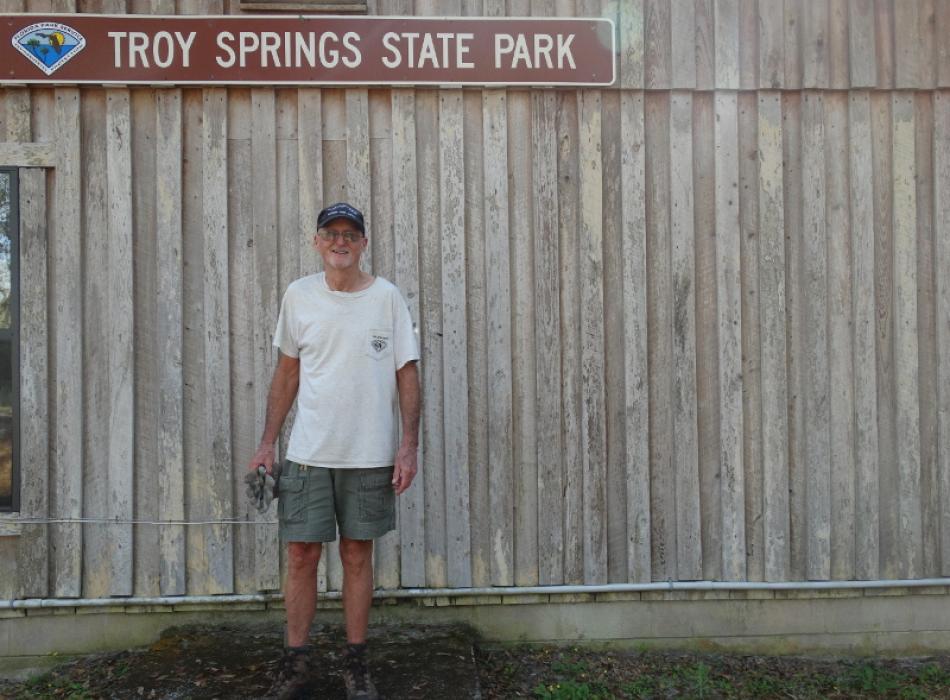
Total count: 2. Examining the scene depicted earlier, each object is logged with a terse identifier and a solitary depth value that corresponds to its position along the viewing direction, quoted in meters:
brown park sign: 4.52
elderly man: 3.65
